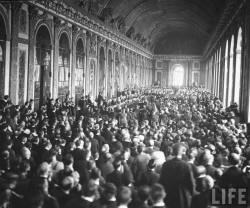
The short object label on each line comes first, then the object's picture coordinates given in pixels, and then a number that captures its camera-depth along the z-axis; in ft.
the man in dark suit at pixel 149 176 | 16.40
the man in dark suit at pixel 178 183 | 15.33
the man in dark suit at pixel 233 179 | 15.44
